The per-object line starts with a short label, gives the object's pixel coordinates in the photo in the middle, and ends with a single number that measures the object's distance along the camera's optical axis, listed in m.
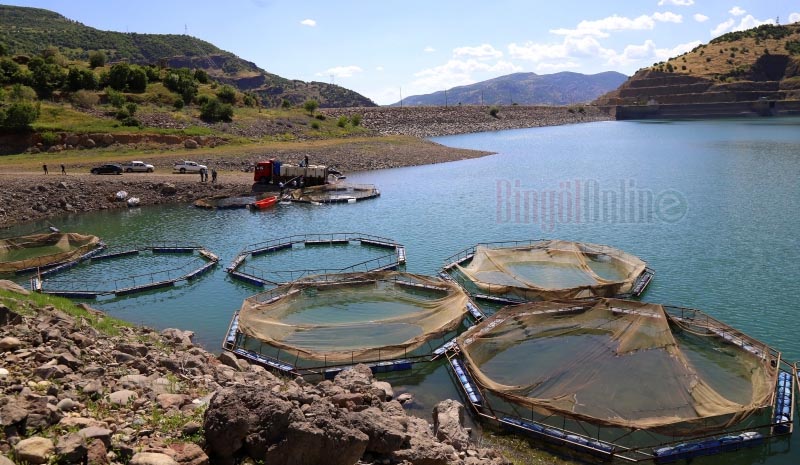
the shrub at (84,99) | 84.06
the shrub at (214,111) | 91.75
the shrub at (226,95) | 104.12
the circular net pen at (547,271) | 30.08
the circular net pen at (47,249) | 38.44
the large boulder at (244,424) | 12.04
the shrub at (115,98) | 85.56
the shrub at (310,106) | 121.04
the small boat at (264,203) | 57.34
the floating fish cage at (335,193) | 60.69
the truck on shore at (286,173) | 63.59
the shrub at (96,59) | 104.31
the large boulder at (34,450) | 10.25
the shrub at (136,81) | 95.06
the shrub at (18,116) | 69.75
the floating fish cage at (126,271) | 34.53
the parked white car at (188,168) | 67.12
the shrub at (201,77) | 115.81
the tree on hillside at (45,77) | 85.06
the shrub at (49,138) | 71.12
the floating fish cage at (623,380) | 18.09
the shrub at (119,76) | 93.19
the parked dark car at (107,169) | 62.31
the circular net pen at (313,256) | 37.12
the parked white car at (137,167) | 64.69
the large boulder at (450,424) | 16.67
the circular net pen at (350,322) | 23.84
